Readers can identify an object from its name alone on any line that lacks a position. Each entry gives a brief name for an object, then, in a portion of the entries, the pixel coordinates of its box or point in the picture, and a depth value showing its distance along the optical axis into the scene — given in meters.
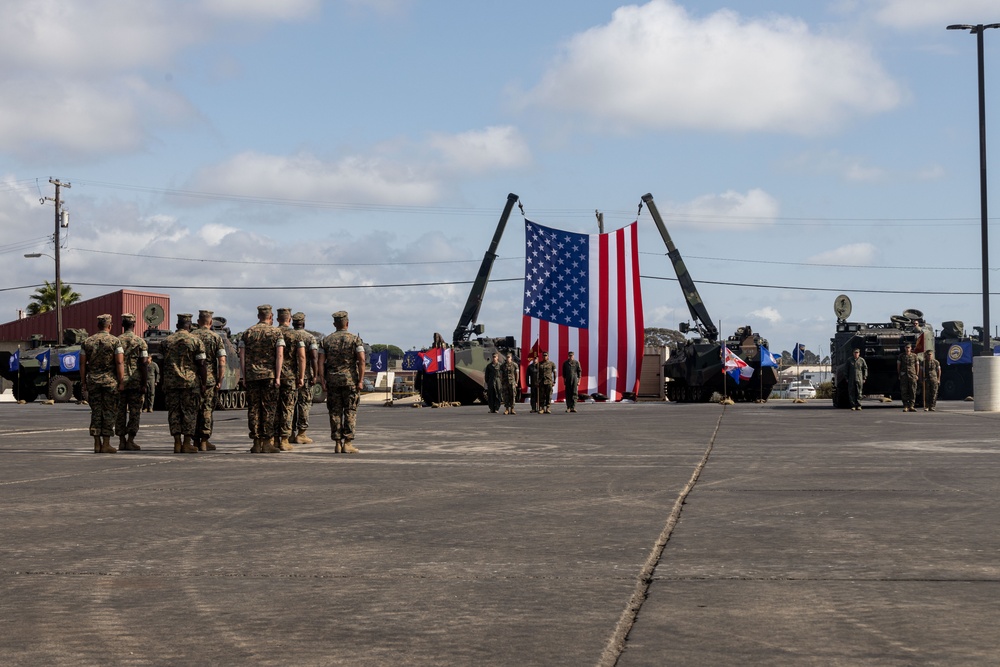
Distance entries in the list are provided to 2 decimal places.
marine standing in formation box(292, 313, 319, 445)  16.03
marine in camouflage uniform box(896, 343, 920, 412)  30.77
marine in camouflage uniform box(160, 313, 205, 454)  14.90
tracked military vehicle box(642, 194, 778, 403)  44.50
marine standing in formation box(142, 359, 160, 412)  30.32
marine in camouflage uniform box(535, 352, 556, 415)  32.56
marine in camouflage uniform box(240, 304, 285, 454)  14.73
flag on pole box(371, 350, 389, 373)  81.84
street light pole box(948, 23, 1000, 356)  28.41
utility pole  55.59
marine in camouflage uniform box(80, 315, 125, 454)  15.27
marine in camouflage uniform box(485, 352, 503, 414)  32.97
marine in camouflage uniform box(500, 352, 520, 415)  32.00
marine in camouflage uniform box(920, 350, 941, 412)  32.19
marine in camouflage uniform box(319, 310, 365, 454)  15.08
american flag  38.69
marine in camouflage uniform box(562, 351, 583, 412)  32.56
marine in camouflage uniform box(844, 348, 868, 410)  32.53
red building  67.19
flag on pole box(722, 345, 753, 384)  42.72
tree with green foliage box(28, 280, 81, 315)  75.25
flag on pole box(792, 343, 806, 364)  53.29
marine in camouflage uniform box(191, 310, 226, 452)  15.08
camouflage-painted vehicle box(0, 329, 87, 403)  44.62
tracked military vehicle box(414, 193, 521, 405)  41.78
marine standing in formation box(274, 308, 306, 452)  15.09
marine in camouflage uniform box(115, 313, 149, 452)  15.50
